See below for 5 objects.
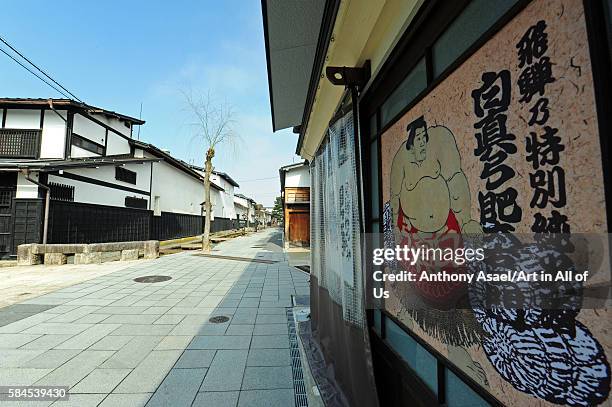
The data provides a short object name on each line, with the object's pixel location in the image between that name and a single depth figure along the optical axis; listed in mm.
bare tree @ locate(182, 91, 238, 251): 14172
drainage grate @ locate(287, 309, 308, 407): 2447
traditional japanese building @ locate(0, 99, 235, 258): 9406
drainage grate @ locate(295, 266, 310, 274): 8961
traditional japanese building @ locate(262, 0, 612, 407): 716
